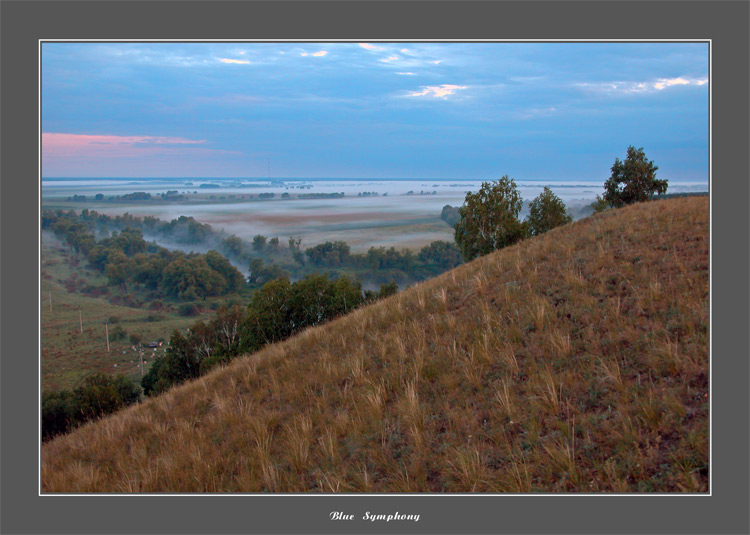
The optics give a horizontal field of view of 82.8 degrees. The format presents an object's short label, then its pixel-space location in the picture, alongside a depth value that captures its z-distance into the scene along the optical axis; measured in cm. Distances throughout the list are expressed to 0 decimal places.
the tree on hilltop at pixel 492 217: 2900
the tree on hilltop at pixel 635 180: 2945
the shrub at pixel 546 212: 3656
